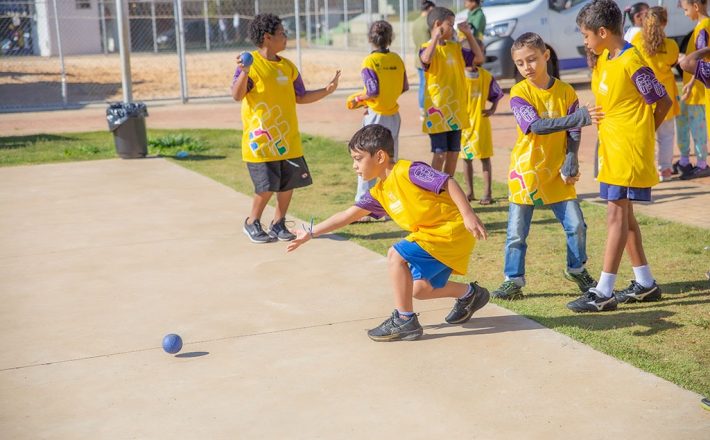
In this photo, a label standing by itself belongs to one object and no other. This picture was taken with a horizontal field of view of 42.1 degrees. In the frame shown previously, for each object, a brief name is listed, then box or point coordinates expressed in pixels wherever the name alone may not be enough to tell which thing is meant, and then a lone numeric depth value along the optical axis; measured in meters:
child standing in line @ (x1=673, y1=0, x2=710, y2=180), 10.23
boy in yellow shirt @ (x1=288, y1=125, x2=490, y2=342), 5.20
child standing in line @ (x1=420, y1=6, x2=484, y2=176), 8.75
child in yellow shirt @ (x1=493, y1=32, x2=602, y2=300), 5.95
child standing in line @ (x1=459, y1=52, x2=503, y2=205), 9.43
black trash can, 12.58
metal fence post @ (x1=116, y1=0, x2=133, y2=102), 13.60
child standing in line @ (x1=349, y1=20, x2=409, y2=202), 8.42
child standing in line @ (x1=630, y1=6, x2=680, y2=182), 9.27
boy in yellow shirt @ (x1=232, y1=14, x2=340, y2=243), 7.81
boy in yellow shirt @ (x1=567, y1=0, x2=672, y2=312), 5.54
